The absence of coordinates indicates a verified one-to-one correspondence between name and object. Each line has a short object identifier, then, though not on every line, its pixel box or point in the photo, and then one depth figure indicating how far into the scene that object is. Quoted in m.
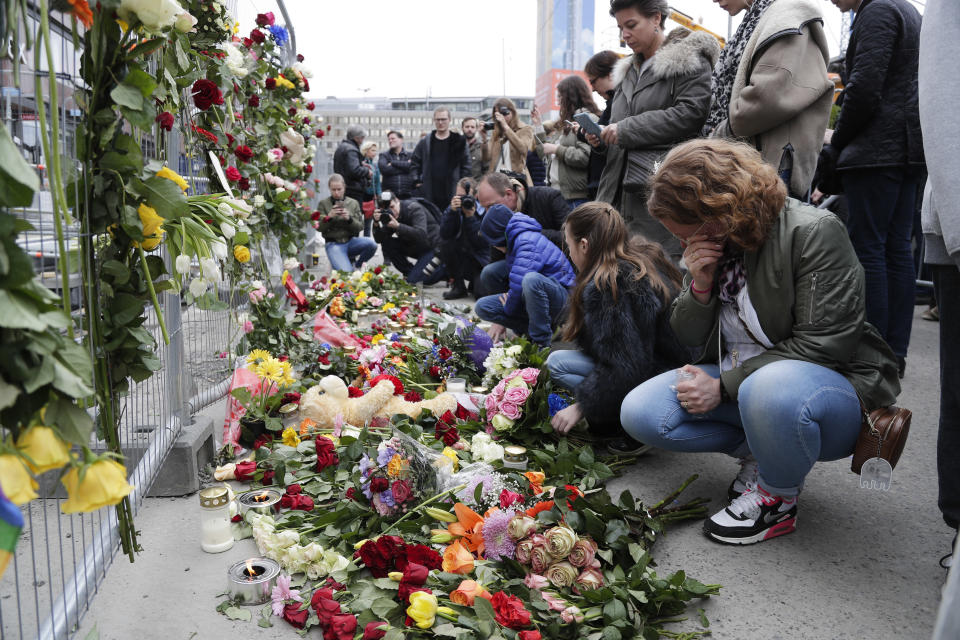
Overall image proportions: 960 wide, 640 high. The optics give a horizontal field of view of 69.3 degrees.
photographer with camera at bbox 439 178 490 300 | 6.27
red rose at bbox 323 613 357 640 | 1.63
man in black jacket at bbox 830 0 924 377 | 3.07
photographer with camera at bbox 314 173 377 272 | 7.77
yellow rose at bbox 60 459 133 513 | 0.84
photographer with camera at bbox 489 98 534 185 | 6.29
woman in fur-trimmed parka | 3.41
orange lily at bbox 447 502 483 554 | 1.95
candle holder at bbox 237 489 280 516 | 2.25
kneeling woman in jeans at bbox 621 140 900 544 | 1.99
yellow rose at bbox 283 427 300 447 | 2.79
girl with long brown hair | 2.61
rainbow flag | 0.70
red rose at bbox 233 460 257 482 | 2.55
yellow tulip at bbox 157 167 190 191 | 1.40
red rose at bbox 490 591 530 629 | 1.61
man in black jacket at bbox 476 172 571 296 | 5.04
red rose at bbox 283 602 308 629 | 1.71
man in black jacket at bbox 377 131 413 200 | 9.52
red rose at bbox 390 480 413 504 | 2.07
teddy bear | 2.94
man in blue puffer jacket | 4.09
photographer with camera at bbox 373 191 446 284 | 7.48
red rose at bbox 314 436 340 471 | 2.54
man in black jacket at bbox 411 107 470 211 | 8.09
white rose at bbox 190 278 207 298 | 1.72
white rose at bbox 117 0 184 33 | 1.14
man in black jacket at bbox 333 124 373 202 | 8.61
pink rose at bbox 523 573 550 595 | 1.76
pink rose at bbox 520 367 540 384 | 3.02
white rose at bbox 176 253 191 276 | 1.53
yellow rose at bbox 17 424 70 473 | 0.79
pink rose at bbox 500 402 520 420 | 2.84
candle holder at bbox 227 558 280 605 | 1.81
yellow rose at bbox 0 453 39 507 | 0.73
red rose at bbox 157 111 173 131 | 1.82
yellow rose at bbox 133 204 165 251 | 1.35
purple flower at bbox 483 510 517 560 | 1.88
